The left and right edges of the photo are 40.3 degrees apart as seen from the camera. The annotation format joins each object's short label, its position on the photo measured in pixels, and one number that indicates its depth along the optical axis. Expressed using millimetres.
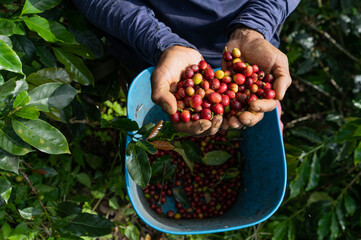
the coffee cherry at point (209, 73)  755
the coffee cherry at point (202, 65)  760
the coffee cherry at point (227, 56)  762
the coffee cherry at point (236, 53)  769
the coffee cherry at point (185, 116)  718
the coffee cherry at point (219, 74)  764
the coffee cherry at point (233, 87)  767
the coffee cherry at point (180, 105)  736
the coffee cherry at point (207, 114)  724
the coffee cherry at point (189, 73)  748
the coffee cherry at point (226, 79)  775
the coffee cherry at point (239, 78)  762
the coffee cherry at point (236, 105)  751
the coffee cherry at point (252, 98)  737
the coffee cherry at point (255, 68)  770
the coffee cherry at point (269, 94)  739
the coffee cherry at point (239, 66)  757
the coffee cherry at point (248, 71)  760
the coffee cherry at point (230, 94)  759
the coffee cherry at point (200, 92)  740
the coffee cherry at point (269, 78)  765
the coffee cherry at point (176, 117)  720
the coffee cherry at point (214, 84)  754
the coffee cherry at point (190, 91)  729
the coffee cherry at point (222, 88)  757
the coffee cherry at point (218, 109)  729
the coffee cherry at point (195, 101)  723
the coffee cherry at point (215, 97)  736
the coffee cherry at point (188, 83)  737
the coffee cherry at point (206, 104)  742
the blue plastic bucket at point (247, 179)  766
